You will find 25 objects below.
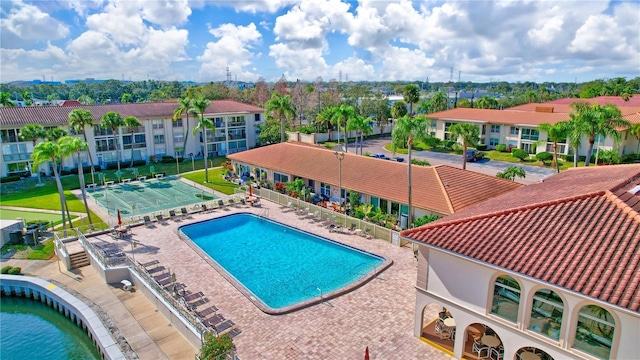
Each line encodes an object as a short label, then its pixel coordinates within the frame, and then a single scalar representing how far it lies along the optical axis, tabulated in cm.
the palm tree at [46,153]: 3023
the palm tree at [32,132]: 4875
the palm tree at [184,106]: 5430
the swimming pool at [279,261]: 2347
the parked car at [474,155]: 6003
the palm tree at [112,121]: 5344
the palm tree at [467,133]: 4694
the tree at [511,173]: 4006
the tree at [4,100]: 9712
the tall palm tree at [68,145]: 3136
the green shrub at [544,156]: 5653
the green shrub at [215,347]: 1584
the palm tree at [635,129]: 5211
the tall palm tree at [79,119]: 4406
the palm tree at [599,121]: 3666
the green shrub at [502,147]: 6475
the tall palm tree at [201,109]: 5062
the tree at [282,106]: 6053
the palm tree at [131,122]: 5575
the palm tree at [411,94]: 8556
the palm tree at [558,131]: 4465
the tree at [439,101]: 9381
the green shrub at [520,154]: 5950
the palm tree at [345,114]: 5925
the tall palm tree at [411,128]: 2791
